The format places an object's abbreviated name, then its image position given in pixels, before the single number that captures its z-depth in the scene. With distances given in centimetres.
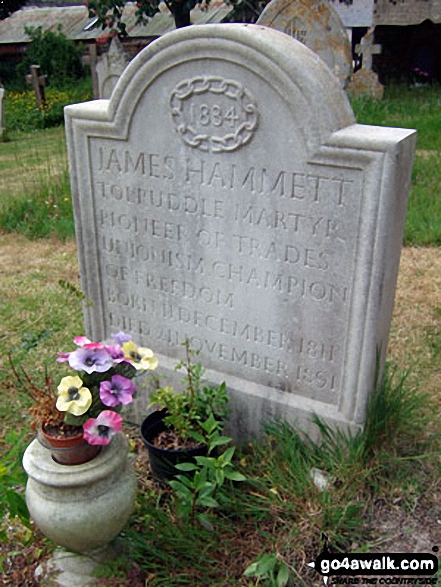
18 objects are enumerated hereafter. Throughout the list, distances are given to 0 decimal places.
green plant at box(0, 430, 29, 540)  228
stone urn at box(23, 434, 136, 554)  212
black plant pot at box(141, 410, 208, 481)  267
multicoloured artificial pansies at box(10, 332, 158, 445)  209
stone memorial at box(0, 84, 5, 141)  1157
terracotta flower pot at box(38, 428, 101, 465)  212
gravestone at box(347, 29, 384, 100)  1152
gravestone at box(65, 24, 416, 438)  240
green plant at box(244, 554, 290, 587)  221
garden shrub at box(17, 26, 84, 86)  1722
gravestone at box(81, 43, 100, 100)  1104
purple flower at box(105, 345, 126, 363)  222
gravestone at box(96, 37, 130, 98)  949
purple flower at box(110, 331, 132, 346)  240
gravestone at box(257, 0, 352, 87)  716
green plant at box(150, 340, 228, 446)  274
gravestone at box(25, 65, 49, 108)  1380
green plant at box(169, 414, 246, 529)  238
